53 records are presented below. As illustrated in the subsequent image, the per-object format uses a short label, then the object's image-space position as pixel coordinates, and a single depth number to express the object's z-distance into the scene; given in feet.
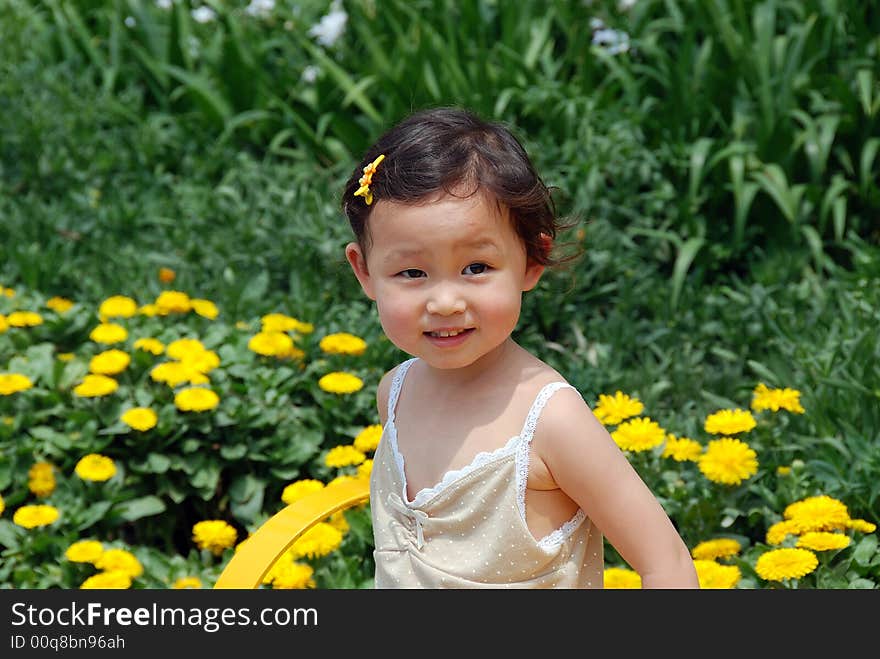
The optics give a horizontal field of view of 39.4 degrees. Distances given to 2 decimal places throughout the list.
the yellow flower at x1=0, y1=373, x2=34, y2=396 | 8.80
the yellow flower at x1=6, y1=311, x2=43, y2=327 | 9.74
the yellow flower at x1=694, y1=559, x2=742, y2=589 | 6.97
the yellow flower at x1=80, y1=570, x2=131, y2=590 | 7.59
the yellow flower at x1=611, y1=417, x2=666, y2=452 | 7.88
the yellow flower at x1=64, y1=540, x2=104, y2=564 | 7.88
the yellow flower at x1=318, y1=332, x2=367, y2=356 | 9.53
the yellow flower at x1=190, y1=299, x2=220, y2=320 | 10.17
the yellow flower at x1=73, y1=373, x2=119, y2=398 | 8.68
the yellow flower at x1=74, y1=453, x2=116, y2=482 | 8.35
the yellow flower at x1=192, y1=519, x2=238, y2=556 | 8.22
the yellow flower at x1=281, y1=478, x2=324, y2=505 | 8.15
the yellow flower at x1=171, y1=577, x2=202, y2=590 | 7.88
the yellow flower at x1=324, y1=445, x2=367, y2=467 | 8.46
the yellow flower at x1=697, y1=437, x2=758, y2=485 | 7.63
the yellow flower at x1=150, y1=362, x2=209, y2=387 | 8.91
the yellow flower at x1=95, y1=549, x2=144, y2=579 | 7.84
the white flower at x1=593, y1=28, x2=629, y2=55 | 13.11
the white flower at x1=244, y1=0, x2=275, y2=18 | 15.69
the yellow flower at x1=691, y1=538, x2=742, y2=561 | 7.47
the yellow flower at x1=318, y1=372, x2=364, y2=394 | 9.05
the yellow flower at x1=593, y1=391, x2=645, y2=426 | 8.21
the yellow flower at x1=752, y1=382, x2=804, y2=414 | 8.23
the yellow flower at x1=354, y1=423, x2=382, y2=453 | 8.53
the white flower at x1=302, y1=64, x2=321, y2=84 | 14.48
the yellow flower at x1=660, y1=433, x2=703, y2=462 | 7.95
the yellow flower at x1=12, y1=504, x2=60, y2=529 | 8.11
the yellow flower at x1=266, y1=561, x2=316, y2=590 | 7.64
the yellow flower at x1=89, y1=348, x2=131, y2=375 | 8.96
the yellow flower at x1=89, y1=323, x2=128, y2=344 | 9.34
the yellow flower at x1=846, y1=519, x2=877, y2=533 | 7.21
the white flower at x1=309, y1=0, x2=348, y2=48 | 14.80
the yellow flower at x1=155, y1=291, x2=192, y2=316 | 10.30
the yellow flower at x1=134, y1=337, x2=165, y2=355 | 9.27
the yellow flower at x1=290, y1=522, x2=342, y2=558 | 7.80
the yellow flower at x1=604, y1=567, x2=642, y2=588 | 7.20
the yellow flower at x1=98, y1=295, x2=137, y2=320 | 9.94
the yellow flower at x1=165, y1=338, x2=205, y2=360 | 9.18
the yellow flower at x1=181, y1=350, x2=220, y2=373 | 9.04
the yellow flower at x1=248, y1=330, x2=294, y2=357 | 9.40
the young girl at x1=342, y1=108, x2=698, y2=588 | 5.35
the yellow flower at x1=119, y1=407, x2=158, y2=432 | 8.46
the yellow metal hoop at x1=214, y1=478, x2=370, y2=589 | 5.84
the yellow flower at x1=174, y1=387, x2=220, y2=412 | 8.65
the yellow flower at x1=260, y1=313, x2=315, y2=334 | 9.70
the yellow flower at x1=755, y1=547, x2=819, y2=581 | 6.81
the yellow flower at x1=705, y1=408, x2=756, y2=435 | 7.98
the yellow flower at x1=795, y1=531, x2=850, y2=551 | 6.91
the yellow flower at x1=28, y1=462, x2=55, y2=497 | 8.52
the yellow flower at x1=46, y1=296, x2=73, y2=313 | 10.40
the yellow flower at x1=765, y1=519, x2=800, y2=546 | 7.20
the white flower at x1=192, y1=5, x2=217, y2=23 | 15.85
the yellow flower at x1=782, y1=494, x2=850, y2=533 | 7.19
